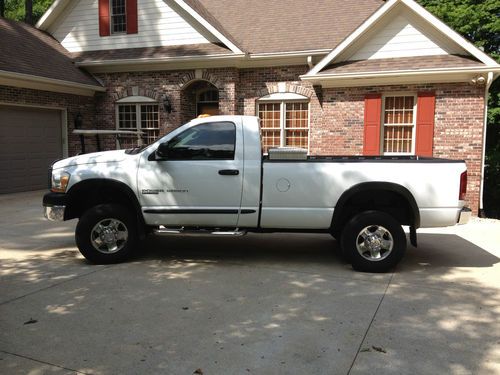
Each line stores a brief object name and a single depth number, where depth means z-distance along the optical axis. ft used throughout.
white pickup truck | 19.15
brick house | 37.96
